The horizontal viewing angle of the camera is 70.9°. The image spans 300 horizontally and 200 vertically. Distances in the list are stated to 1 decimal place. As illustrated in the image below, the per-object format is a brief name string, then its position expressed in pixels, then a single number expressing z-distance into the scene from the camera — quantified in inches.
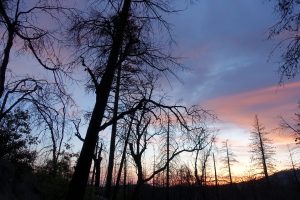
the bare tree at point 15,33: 261.4
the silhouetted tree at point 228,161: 1539.3
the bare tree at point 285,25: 158.0
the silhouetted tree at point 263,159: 1279.1
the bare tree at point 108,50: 215.2
